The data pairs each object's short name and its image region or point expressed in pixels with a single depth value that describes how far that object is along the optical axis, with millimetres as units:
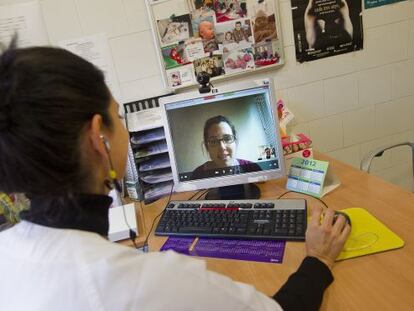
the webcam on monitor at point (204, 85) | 1243
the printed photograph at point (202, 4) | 1541
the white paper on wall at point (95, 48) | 1530
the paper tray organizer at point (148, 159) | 1388
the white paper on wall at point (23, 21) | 1454
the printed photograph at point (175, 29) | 1552
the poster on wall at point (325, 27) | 1665
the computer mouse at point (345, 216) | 981
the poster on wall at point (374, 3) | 1720
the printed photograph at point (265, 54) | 1648
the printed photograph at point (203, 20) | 1555
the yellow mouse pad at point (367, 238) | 910
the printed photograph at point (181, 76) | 1624
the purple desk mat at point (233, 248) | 965
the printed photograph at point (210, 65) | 1625
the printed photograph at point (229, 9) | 1560
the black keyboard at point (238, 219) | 1029
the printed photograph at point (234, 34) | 1592
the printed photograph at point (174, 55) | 1589
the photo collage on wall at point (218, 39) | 1561
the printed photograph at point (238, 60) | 1637
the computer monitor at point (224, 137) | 1239
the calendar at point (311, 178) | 1250
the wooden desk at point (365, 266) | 774
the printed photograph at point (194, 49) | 1588
